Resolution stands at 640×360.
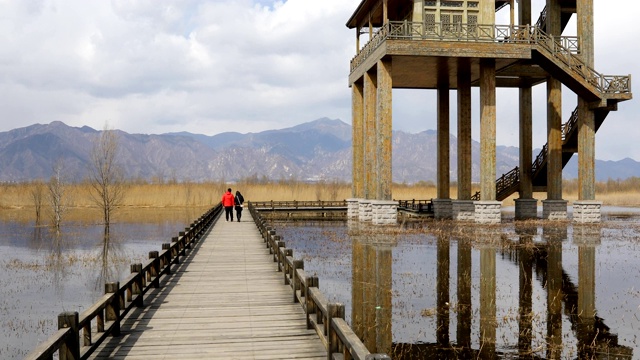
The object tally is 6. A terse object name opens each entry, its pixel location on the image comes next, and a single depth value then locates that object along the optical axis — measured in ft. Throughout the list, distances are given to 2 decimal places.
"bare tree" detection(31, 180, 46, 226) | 169.65
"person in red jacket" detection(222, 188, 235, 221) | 118.93
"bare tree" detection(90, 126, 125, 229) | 156.79
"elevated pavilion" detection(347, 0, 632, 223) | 113.19
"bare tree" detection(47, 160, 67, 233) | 140.46
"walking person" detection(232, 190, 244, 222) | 125.22
